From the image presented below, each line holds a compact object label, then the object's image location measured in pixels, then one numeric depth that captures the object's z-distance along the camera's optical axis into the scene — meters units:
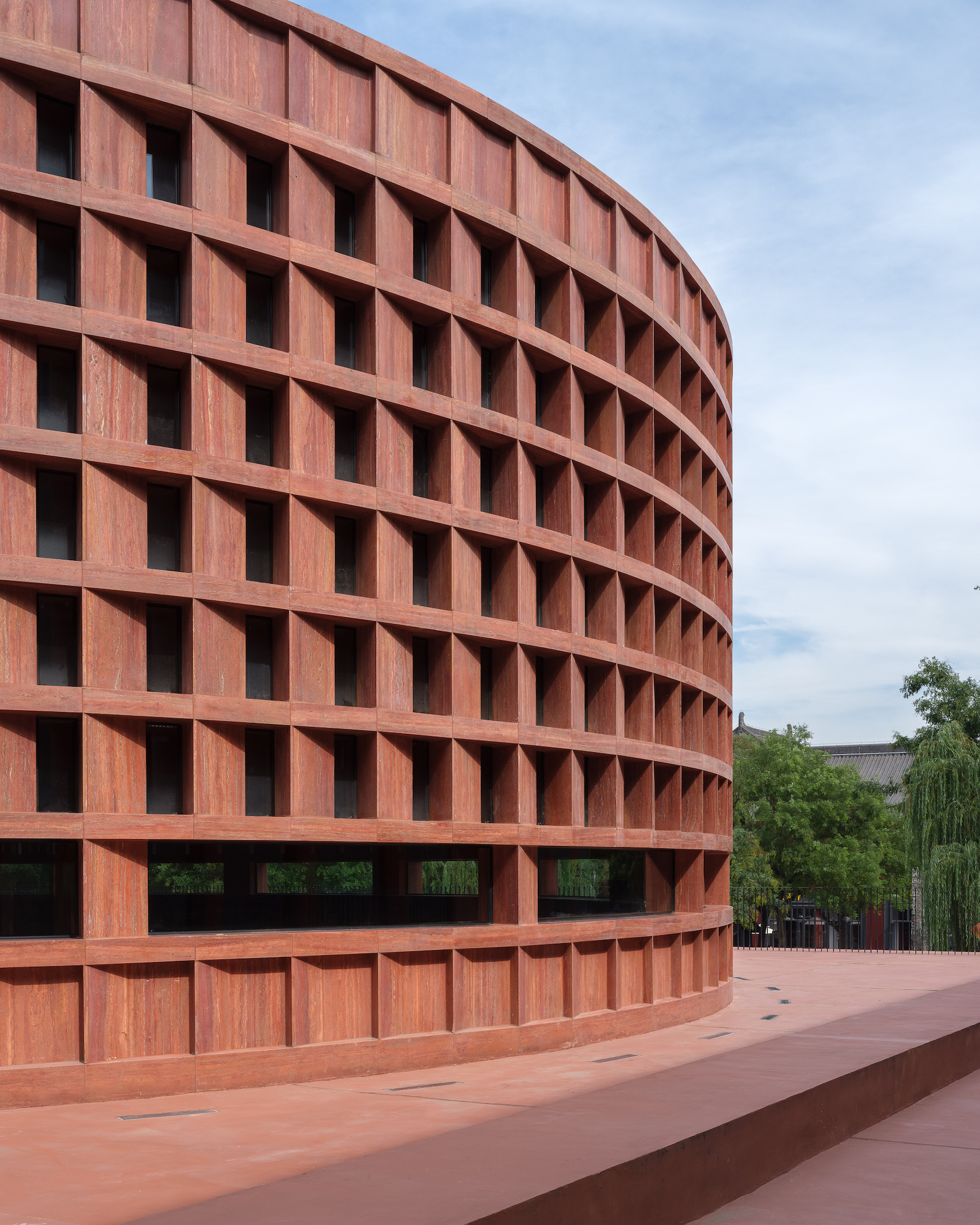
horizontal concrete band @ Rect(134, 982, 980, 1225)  7.61
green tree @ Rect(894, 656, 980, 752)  62.16
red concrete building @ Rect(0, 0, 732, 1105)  15.06
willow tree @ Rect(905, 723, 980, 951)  46.47
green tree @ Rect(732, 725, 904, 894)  75.62
